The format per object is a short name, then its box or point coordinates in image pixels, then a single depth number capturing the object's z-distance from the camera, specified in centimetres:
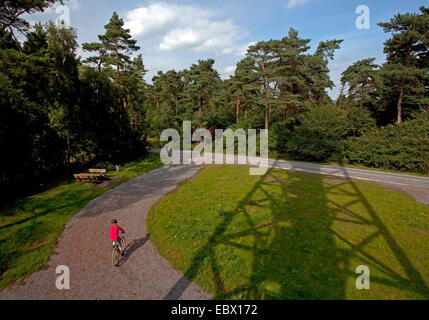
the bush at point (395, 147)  1564
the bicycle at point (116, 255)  559
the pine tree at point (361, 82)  2616
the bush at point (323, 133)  2041
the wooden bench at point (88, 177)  1338
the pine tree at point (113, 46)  2211
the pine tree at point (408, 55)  1845
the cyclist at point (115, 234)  570
